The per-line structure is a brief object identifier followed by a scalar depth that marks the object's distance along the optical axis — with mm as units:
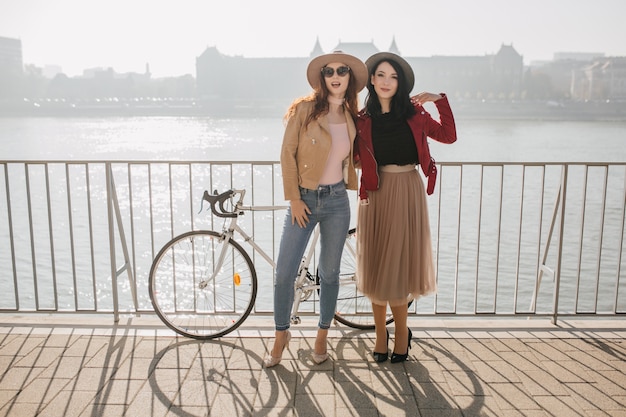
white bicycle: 3201
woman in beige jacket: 2686
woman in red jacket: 2779
